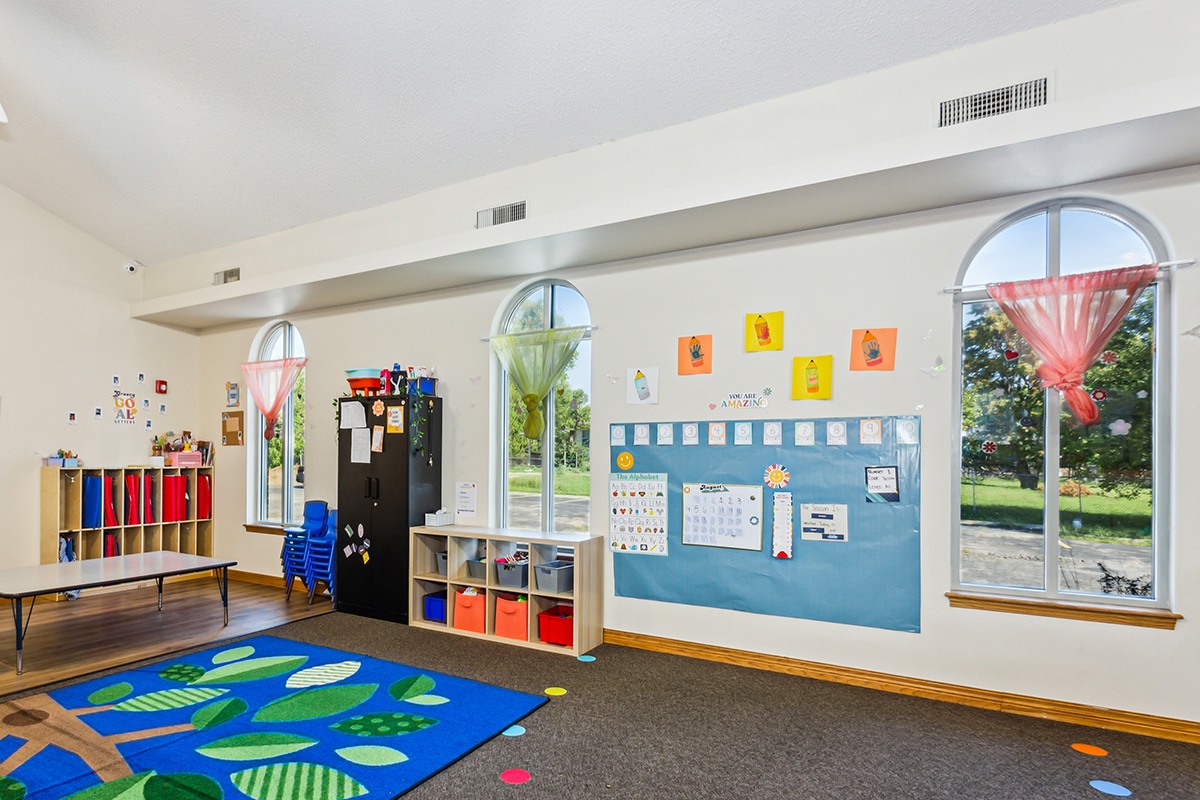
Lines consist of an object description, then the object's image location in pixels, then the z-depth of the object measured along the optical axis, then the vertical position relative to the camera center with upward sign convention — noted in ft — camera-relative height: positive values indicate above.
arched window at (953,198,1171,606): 10.93 -0.62
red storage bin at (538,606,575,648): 14.39 -4.90
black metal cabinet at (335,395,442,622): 16.89 -2.58
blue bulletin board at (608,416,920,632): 12.34 -2.26
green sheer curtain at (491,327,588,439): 16.15 +0.97
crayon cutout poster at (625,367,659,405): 14.94 +0.34
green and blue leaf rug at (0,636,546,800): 8.64 -5.03
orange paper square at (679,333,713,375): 14.30 +1.00
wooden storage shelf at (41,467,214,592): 19.35 -3.75
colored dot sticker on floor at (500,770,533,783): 8.86 -4.99
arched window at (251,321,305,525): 21.65 -1.85
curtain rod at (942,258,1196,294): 10.39 +2.21
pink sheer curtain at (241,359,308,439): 21.33 +0.46
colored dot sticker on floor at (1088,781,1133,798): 8.63 -4.96
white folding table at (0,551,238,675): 12.71 -3.85
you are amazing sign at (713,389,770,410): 13.65 +0.05
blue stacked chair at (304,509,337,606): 18.45 -4.50
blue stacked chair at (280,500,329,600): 19.03 -4.02
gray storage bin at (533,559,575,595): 14.61 -3.87
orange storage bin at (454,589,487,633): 15.49 -4.93
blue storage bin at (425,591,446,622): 16.31 -5.08
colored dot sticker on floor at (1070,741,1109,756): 9.75 -5.02
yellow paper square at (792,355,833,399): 13.00 +0.49
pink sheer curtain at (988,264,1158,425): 10.80 +1.48
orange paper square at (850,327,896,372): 12.47 +1.02
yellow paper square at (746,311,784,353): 13.50 +1.42
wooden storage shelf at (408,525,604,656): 14.39 -4.12
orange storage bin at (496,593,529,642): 14.79 -4.86
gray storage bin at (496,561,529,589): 15.24 -3.98
